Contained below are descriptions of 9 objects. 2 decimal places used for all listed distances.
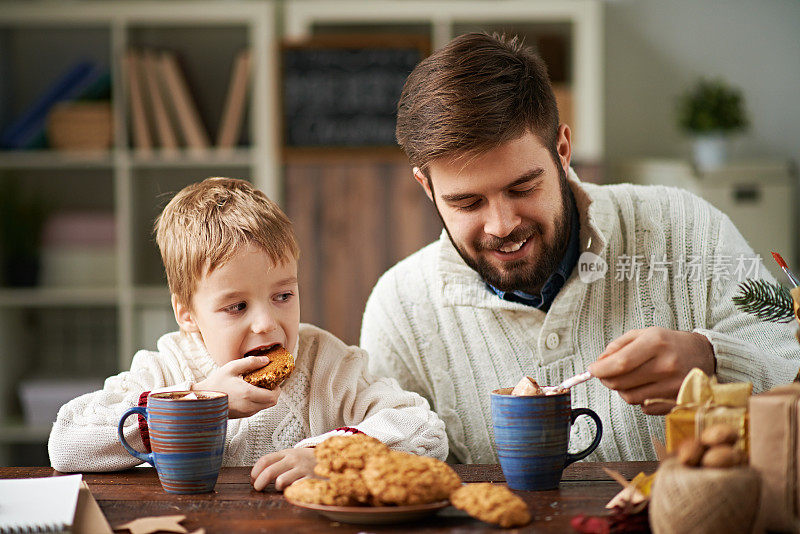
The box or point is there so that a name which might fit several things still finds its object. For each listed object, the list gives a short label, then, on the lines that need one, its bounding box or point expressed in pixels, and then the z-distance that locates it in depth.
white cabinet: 3.21
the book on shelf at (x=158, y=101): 3.38
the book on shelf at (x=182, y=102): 3.37
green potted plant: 3.39
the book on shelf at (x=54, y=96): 3.40
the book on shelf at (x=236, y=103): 3.39
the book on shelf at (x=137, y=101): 3.37
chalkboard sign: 3.31
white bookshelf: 3.39
